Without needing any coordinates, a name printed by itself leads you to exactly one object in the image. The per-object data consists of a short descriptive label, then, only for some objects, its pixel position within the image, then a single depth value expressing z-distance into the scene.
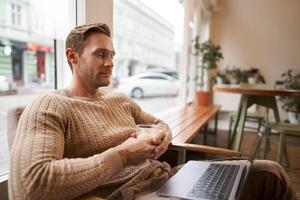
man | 0.80
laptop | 1.02
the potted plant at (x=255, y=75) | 5.46
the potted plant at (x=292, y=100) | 4.96
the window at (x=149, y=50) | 2.77
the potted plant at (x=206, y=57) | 4.36
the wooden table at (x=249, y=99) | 2.71
